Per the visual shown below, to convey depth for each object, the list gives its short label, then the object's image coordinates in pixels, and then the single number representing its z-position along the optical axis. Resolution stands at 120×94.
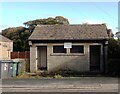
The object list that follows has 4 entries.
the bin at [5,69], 14.57
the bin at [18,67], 16.16
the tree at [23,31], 35.82
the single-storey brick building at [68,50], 17.91
